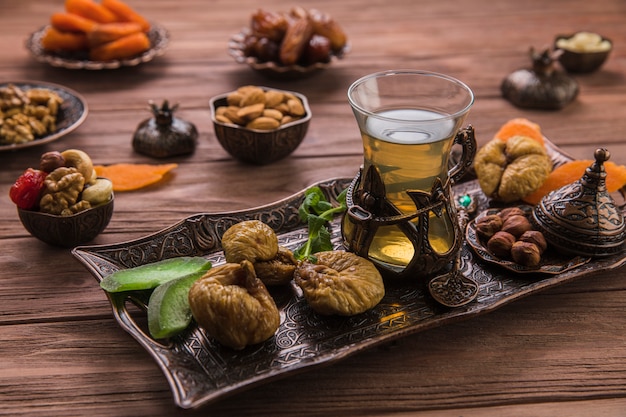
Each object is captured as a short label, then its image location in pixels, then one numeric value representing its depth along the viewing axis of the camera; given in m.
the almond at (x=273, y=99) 1.31
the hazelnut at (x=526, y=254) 0.94
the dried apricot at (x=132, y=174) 1.26
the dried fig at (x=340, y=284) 0.84
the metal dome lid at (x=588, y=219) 0.96
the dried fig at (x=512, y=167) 1.10
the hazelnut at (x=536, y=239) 0.97
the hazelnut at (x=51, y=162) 1.03
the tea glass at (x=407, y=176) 0.86
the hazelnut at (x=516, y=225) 0.99
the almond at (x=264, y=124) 1.26
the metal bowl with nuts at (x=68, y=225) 1.01
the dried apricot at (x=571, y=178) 1.12
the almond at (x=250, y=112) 1.27
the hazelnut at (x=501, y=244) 0.96
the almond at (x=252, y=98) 1.30
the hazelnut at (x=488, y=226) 1.00
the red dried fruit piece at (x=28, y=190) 1.00
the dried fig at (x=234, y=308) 0.79
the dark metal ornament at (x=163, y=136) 1.33
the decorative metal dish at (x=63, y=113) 1.29
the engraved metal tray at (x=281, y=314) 0.77
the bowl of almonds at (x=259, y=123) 1.27
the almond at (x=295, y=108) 1.31
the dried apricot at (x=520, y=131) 1.23
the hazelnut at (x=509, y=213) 1.03
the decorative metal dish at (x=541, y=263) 0.94
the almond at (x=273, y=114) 1.28
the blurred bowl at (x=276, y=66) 1.59
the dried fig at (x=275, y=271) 0.90
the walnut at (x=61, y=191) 1.00
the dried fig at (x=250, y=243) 0.89
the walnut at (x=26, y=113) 1.30
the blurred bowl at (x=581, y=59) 1.70
